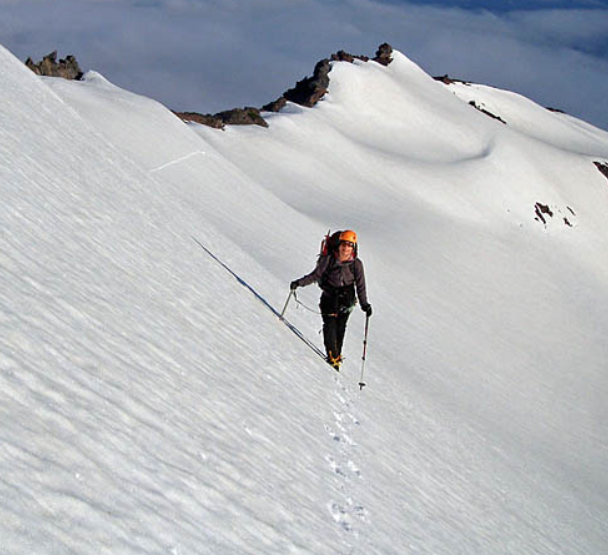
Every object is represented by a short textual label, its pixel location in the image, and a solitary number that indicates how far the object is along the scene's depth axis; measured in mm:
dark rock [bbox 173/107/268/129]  38094
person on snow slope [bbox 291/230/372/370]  9836
